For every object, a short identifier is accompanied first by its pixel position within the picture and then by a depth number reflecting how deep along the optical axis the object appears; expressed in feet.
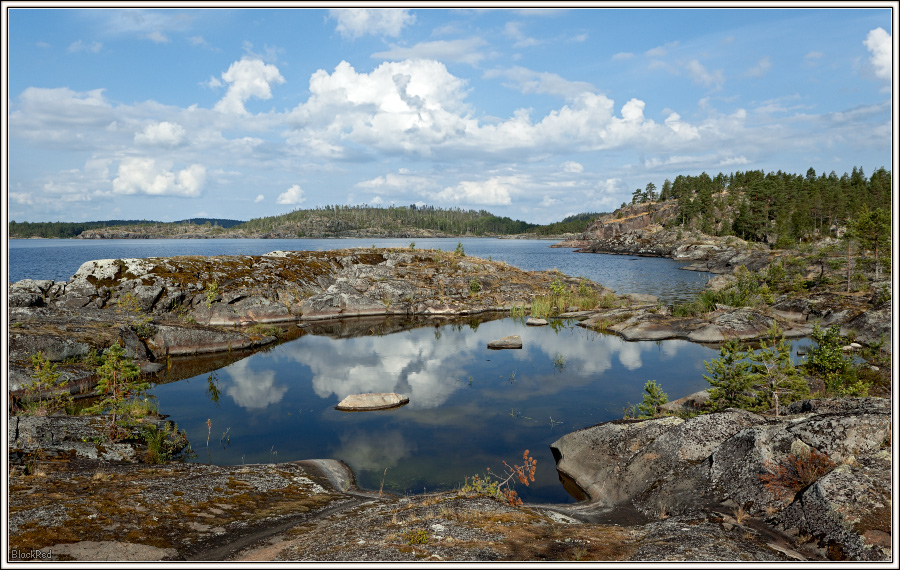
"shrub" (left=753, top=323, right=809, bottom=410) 56.29
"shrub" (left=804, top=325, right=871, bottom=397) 64.97
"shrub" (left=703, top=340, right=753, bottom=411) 57.72
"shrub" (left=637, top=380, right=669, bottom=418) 62.95
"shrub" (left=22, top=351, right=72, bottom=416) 59.00
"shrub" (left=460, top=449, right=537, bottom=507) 42.16
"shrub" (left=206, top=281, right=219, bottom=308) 144.46
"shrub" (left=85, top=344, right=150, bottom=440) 55.62
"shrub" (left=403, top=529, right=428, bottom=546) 29.01
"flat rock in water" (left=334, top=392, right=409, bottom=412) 77.66
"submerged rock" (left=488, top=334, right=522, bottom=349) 119.96
